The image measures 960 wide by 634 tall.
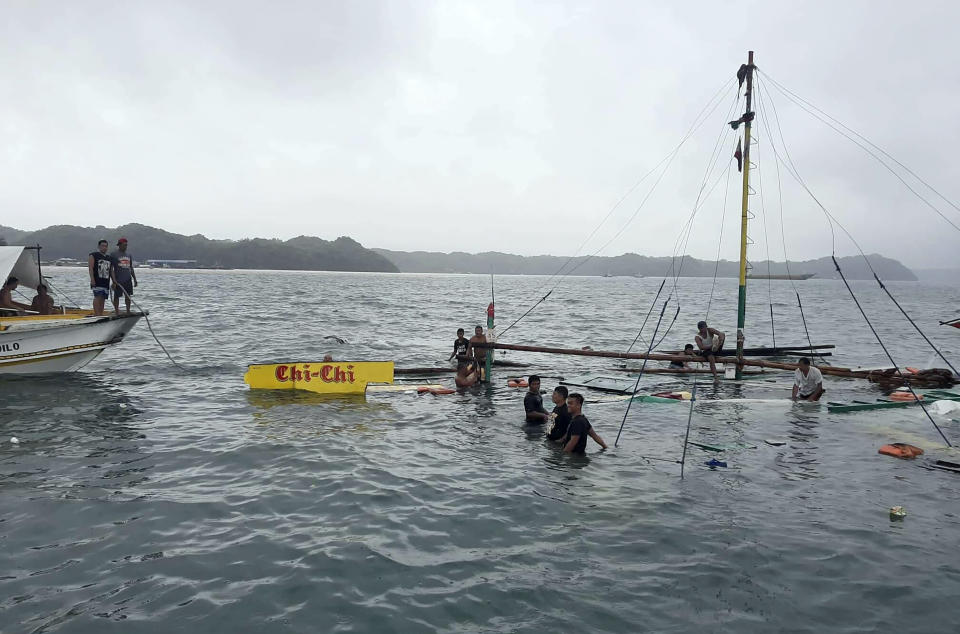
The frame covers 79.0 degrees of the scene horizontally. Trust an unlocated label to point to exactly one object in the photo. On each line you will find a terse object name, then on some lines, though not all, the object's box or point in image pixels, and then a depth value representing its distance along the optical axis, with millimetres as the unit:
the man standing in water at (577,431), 12617
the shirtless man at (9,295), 19973
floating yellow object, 18578
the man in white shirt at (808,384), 18641
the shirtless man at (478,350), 20359
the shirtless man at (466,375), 20109
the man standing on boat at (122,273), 19109
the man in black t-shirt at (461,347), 20375
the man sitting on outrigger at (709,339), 21848
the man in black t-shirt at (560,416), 13414
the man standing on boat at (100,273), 19016
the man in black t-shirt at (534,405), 15359
